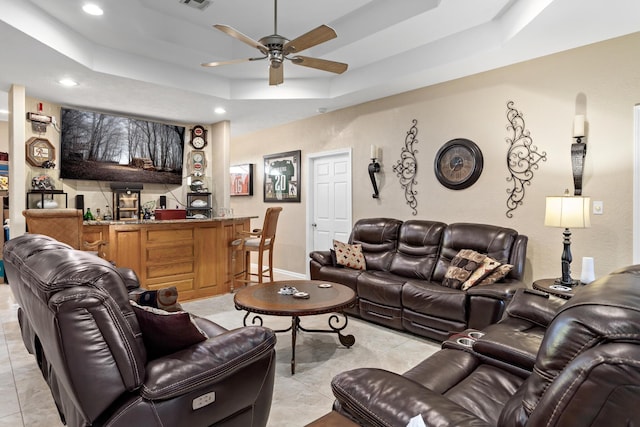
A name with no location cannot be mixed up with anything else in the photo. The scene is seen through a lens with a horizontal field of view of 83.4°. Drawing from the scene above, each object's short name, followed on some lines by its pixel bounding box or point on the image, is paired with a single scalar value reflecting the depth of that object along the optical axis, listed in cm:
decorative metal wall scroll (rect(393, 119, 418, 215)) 459
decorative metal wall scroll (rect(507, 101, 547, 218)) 363
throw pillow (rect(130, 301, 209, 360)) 146
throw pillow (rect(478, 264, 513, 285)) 323
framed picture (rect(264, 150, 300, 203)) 619
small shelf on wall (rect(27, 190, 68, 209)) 456
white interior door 549
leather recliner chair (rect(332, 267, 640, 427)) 65
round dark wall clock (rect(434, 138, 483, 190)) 401
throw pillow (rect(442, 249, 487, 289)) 336
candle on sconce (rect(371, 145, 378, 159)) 486
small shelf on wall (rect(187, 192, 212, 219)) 612
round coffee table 264
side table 275
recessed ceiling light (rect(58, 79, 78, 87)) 403
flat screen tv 493
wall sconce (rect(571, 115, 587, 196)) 319
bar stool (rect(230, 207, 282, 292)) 483
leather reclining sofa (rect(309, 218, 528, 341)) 306
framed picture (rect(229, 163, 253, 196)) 713
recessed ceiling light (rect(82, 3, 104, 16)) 310
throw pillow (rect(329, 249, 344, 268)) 431
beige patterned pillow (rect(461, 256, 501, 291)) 325
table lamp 287
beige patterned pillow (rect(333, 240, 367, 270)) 426
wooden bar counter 425
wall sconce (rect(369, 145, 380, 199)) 487
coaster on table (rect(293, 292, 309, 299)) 294
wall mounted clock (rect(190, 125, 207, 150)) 613
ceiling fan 258
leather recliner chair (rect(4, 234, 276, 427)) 124
